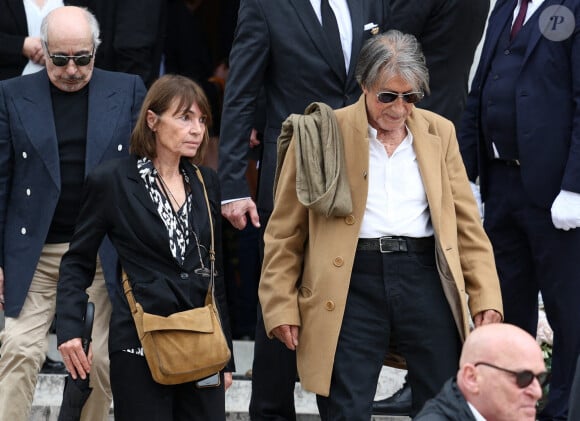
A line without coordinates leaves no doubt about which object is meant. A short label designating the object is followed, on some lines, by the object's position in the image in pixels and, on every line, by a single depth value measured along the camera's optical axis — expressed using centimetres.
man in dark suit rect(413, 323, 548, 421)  895
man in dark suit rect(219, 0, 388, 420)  1307
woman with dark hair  1129
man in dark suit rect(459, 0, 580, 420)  1310
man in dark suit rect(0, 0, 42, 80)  1487
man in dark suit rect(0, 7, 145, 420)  1277
